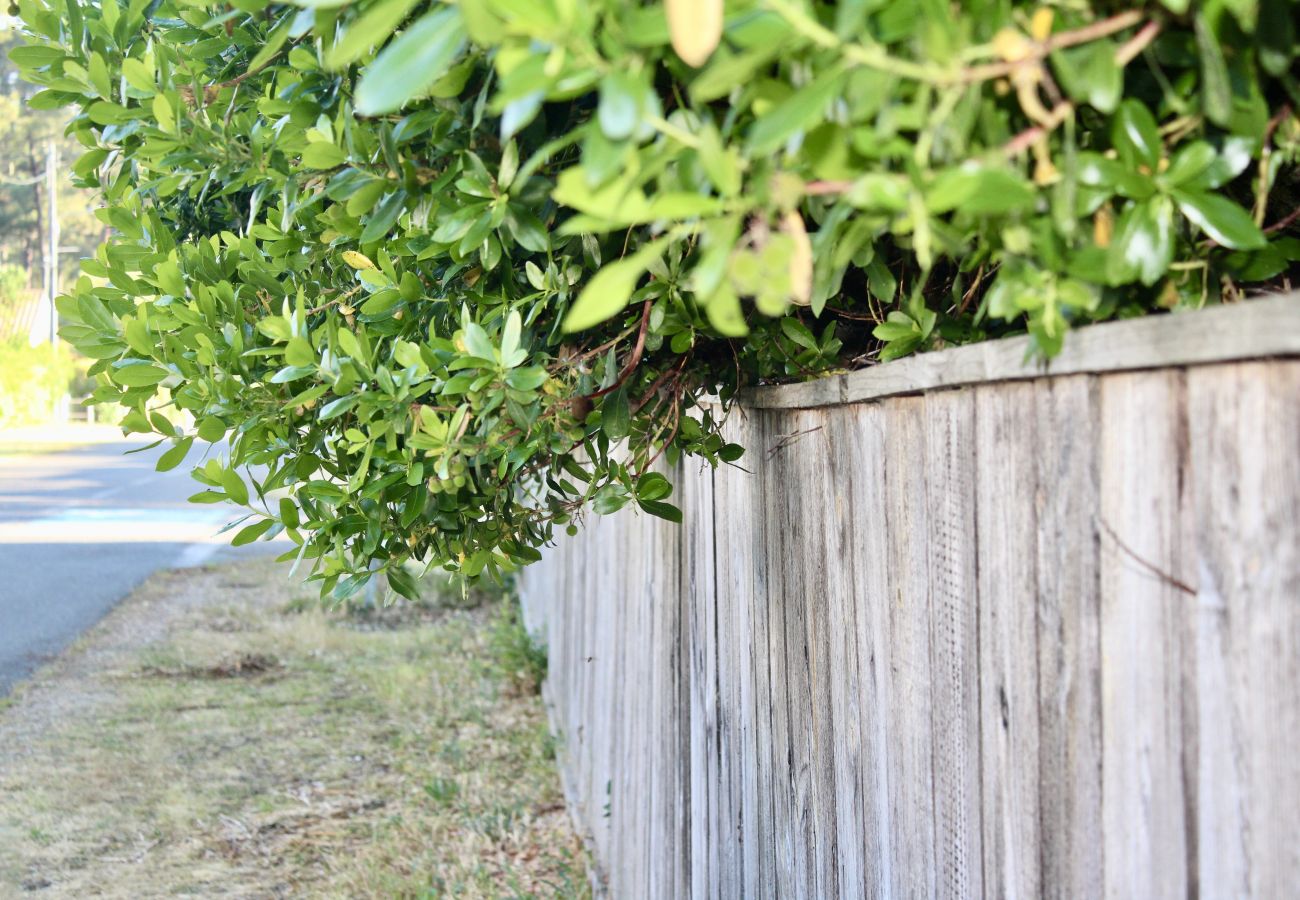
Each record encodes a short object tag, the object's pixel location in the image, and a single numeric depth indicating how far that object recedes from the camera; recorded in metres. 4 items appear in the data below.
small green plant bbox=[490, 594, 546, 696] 7.91
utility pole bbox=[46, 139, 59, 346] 37.56
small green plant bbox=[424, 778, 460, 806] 6.04
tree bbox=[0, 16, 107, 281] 48.06
